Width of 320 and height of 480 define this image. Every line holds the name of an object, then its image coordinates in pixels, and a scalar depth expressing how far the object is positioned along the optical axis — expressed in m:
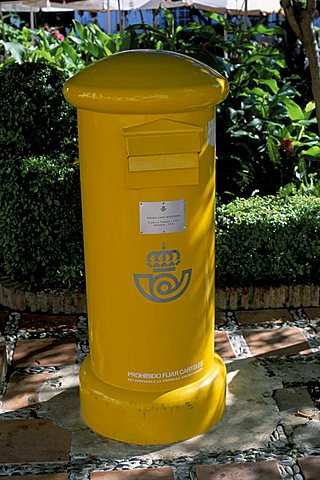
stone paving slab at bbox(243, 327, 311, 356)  4.68
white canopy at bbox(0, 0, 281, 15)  11.96
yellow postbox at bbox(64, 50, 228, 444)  3.36
